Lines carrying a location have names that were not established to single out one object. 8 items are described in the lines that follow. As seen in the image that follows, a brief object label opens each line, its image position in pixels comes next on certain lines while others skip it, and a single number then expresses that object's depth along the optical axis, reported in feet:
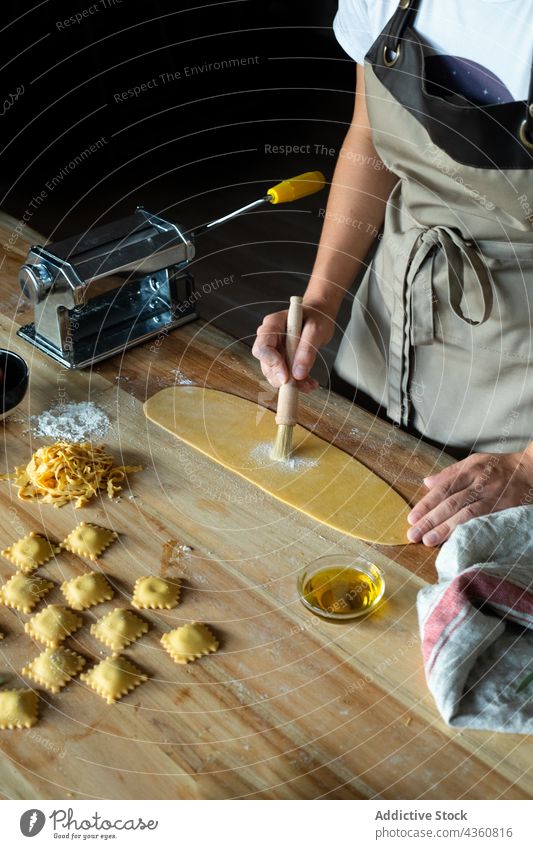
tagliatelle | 3.48
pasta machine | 4.00
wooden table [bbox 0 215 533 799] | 2.50
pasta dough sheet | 3.45
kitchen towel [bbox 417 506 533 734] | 2.66
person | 3.55
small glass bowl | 2.98
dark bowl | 3.79
